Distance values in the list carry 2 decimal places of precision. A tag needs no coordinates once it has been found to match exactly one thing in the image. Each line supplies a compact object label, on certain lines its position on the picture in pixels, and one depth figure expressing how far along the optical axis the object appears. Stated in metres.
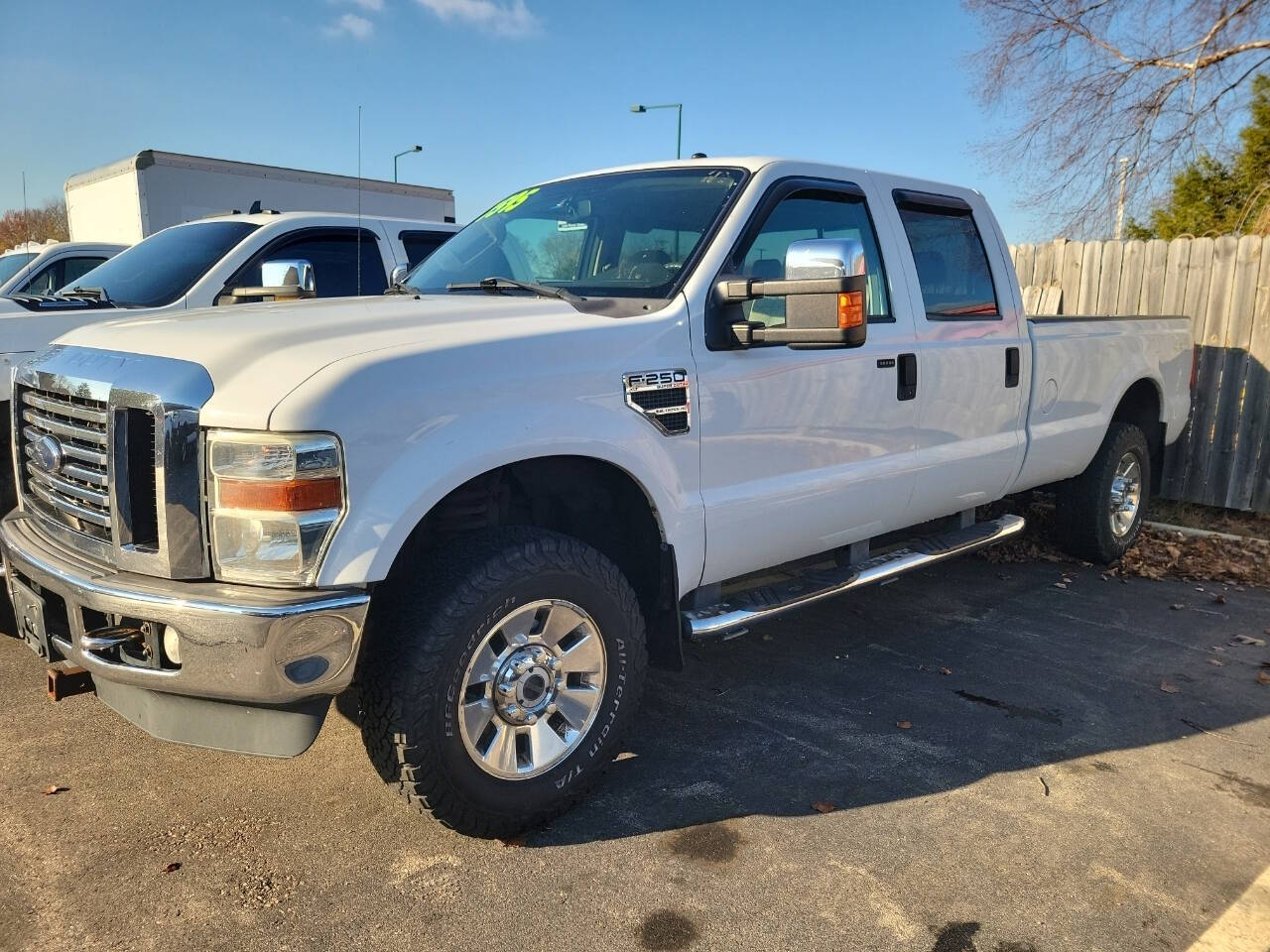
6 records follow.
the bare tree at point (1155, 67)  13.42
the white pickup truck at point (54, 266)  7.62
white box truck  9.95
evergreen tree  16.77
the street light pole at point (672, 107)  22.02
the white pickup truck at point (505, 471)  2.54
